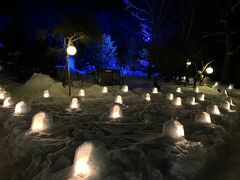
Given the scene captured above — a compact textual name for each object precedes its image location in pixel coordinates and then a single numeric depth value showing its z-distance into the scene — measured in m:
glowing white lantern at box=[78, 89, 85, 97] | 8.55
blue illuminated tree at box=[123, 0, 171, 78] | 15.46
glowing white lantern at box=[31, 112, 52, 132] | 4.54
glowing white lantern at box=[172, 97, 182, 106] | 6.86
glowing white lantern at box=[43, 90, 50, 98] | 8.19
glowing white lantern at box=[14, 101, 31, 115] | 5.71
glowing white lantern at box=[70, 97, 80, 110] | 6.57
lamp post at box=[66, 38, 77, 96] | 8.17
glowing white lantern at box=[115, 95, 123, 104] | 7.05
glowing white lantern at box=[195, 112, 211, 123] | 5.15
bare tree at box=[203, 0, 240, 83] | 14.56
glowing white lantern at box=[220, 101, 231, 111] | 6.69
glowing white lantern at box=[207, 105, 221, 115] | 5.98
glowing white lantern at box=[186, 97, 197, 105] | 7.19
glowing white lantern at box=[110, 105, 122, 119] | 5.55
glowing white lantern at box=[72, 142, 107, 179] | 2.97
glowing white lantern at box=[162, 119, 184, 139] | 4.14
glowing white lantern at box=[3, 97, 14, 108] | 6.67
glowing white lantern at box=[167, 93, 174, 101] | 7.75
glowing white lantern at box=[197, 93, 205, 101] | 8.00
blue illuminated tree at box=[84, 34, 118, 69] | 17.03
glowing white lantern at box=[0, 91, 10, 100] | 7.86
